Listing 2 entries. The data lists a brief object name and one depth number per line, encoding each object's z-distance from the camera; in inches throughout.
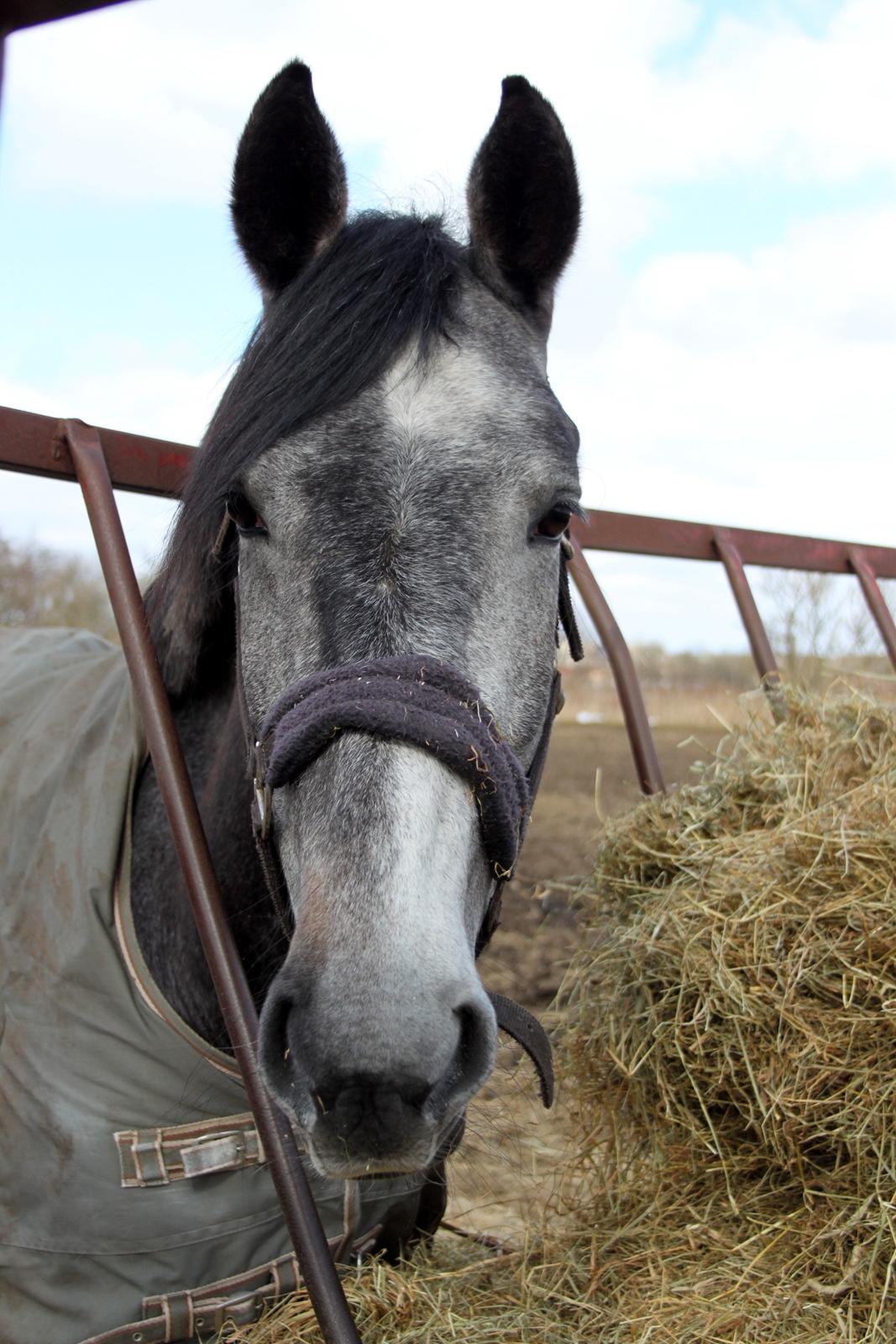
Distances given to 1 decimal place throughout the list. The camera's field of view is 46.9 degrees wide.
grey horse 51.8
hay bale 73.5
